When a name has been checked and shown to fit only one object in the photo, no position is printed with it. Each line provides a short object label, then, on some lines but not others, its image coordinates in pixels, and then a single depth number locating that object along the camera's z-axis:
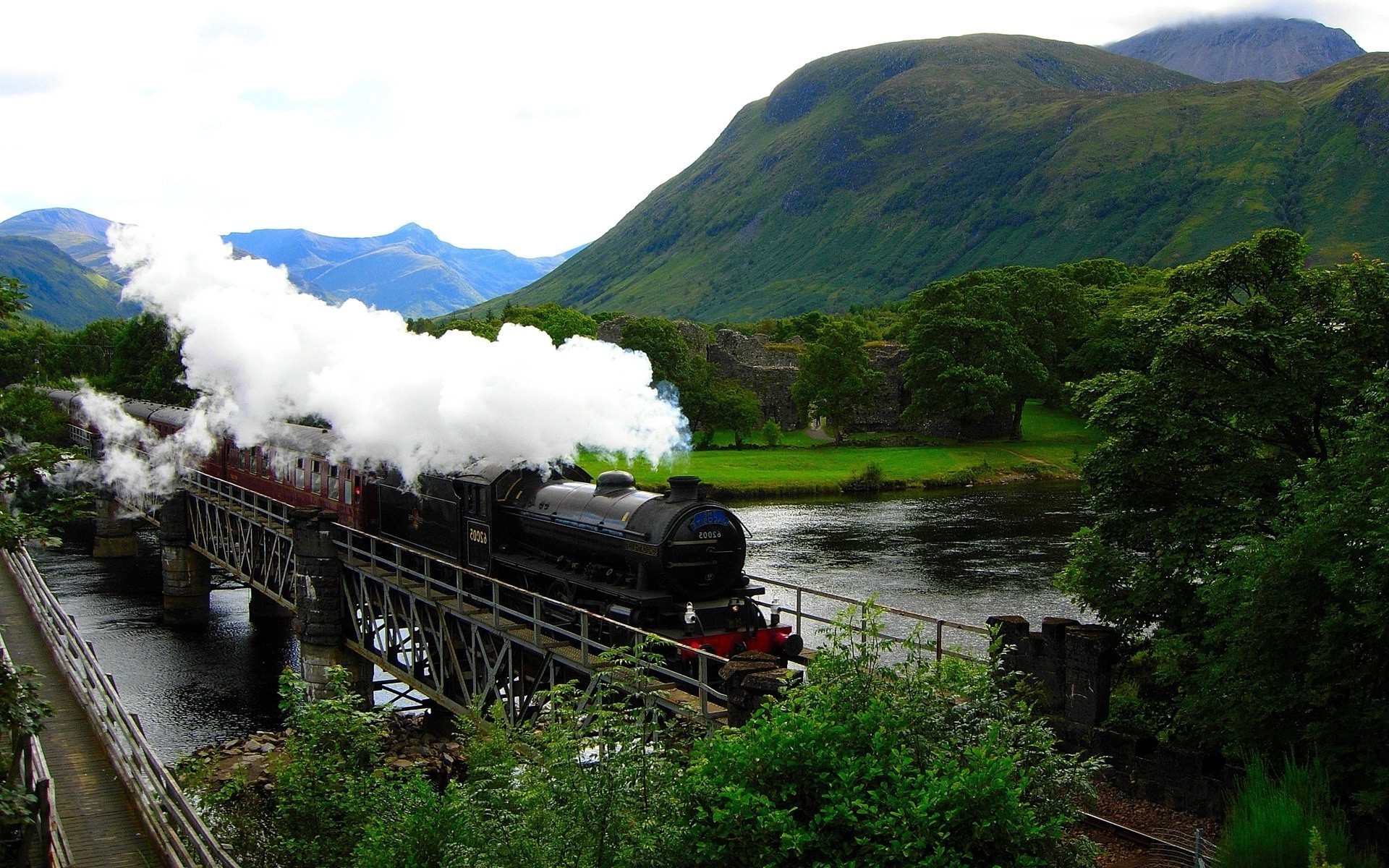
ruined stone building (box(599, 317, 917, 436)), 88.06
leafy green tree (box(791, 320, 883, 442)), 77.06
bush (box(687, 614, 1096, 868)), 7.77
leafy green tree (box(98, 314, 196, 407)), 69.12
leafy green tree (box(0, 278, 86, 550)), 10.73
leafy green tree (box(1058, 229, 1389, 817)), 11.54
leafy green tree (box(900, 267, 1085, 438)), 72.62
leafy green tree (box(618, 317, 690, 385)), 80.50
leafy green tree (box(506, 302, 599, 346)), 103.69
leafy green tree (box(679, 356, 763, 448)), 78.44
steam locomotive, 16.97
